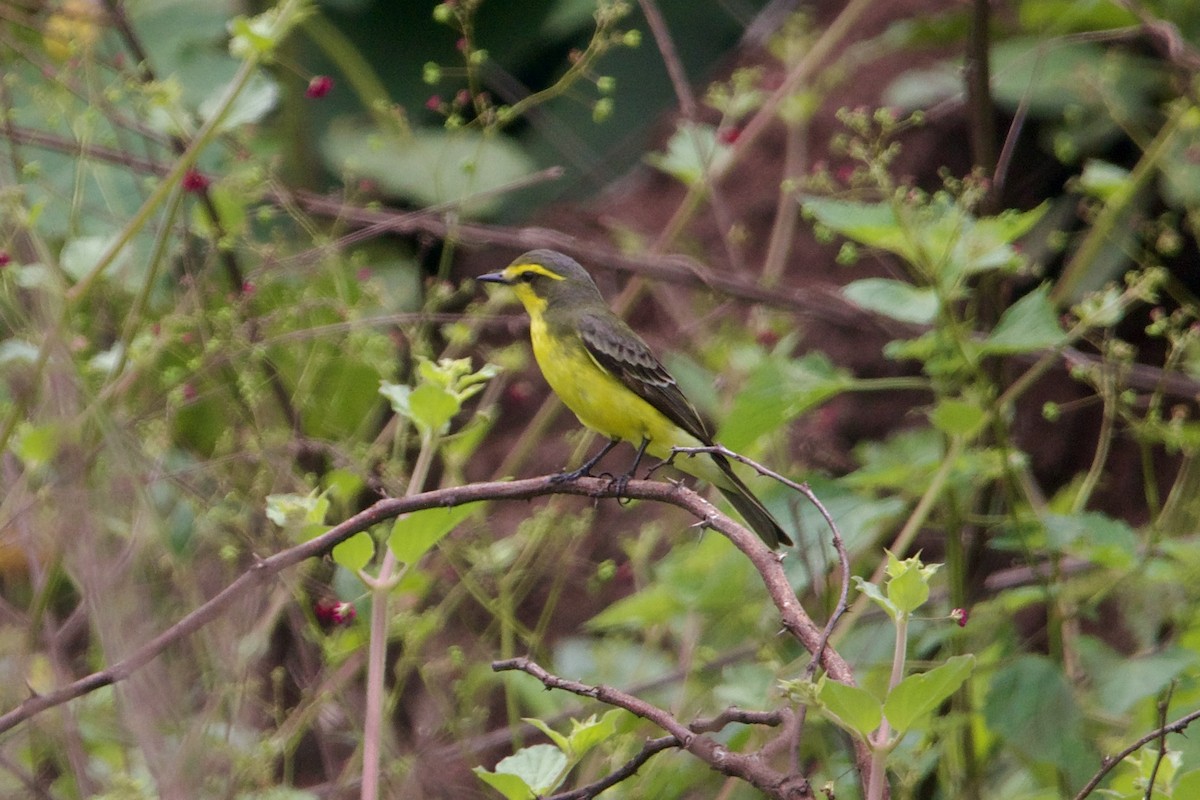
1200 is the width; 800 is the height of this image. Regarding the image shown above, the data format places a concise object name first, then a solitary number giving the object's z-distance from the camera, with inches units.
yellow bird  324.8
